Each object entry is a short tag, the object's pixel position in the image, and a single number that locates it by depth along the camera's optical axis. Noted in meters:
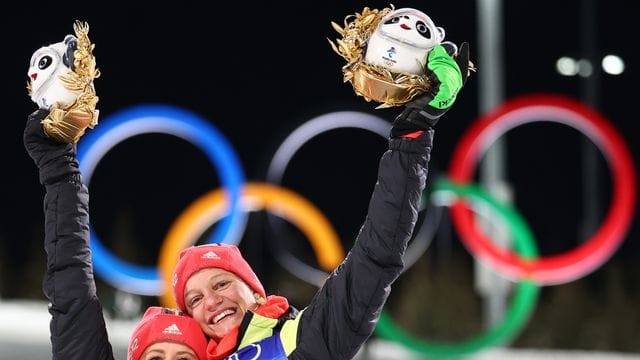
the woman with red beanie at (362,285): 7.39
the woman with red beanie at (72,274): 8.12
